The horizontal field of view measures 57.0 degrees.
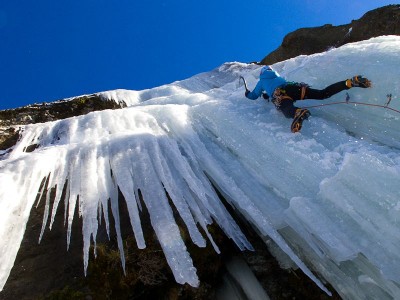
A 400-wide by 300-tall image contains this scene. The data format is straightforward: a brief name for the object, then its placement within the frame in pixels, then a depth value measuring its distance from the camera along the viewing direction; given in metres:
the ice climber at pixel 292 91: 4.72
